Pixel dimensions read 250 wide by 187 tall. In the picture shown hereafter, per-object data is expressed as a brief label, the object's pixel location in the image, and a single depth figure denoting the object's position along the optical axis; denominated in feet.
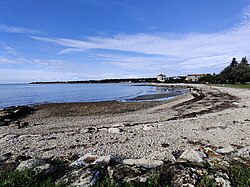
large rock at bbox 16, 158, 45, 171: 13.95
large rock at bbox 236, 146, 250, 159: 16.78
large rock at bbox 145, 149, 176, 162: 18.01
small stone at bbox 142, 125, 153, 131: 31.03
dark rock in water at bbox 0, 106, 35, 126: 48.21
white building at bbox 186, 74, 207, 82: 421.35
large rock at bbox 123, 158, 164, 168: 14.69
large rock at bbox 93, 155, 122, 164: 14.95
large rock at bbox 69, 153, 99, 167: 15.36
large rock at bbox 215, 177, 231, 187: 10.39
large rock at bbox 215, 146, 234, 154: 19.07
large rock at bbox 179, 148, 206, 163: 16.12
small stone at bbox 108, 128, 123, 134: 29.85
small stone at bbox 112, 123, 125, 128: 35.78
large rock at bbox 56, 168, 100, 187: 10.89
